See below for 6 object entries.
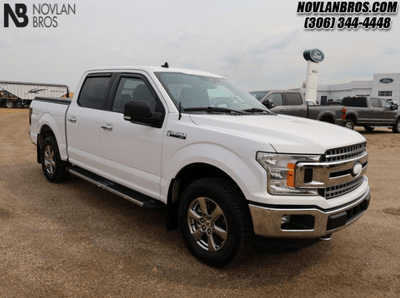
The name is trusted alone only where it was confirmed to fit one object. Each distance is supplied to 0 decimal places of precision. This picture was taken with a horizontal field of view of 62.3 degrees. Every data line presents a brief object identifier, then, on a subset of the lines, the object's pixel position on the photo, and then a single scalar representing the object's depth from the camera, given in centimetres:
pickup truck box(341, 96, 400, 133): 1570
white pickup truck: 271
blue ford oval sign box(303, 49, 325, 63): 4485
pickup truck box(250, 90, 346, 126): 1156
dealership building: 7062
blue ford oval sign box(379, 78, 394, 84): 7119
